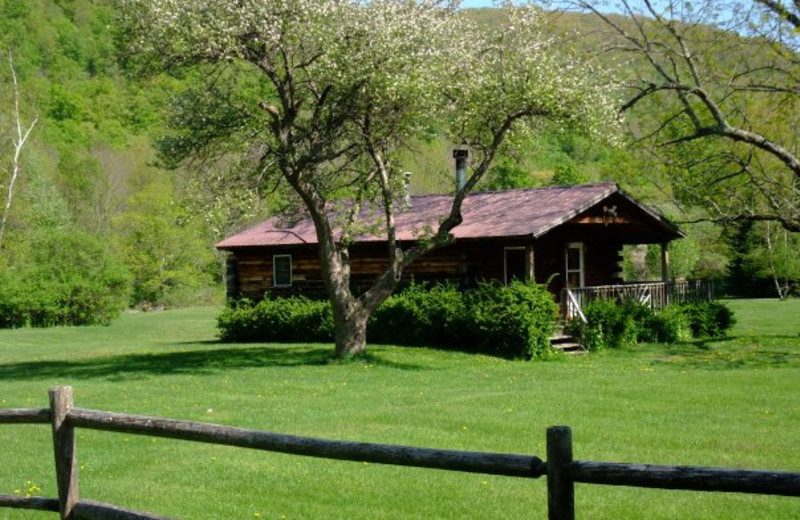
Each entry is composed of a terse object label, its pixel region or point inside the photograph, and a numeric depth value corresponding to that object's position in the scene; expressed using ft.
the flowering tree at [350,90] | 68.54
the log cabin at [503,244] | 98.31
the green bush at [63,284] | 144.87
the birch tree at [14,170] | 170.71
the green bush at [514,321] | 87.86
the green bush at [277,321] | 106.63
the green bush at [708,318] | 111.52
